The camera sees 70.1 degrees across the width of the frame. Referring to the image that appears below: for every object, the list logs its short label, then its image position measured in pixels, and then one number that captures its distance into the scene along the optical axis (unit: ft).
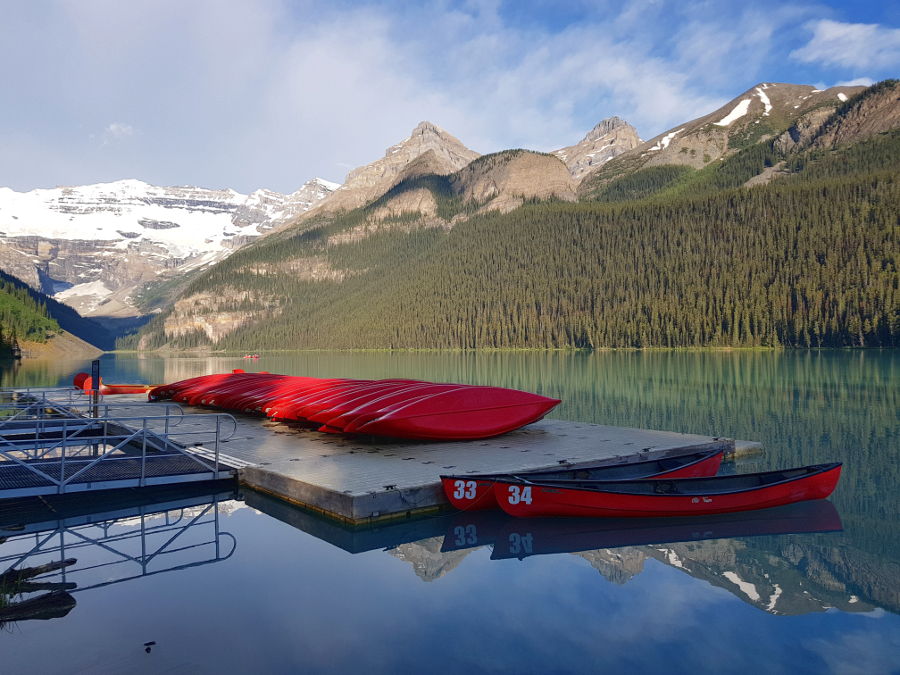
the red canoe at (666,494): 36.47
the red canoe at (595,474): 37.14
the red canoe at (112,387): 104.36
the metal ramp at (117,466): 38.88
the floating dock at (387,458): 36.86
